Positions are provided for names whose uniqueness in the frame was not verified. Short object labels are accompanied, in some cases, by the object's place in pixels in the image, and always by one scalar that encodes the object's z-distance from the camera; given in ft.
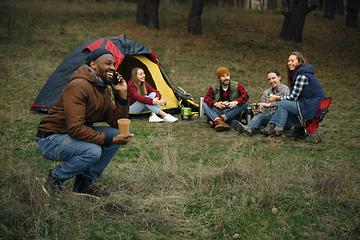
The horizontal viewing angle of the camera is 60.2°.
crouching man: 9.20
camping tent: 22.22
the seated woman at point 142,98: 21.93
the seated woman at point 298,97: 17.06
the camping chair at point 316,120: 17.11
